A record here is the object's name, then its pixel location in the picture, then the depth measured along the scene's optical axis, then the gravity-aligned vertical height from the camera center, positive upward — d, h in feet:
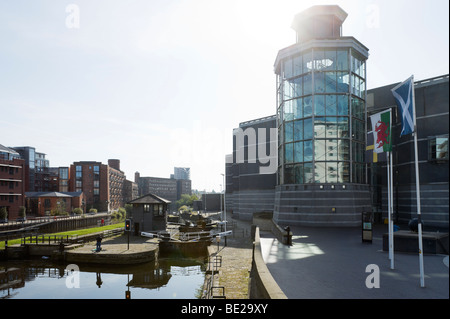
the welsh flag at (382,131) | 44.75 +6.97
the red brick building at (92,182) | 326.03 -9.17
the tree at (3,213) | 177.06 -24.53
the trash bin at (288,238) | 66.59 -15.31
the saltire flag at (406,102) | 36.42 +9.48
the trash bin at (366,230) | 66.98 -13.58
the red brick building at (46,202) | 257.75 -26.25
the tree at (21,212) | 202.48 -27.20
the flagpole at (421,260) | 33.14 -10.23
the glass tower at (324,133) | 114.93 +17.64
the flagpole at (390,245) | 42.72 -11.26
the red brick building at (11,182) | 196.24 -5.41
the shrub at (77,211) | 258.37 -33.84
